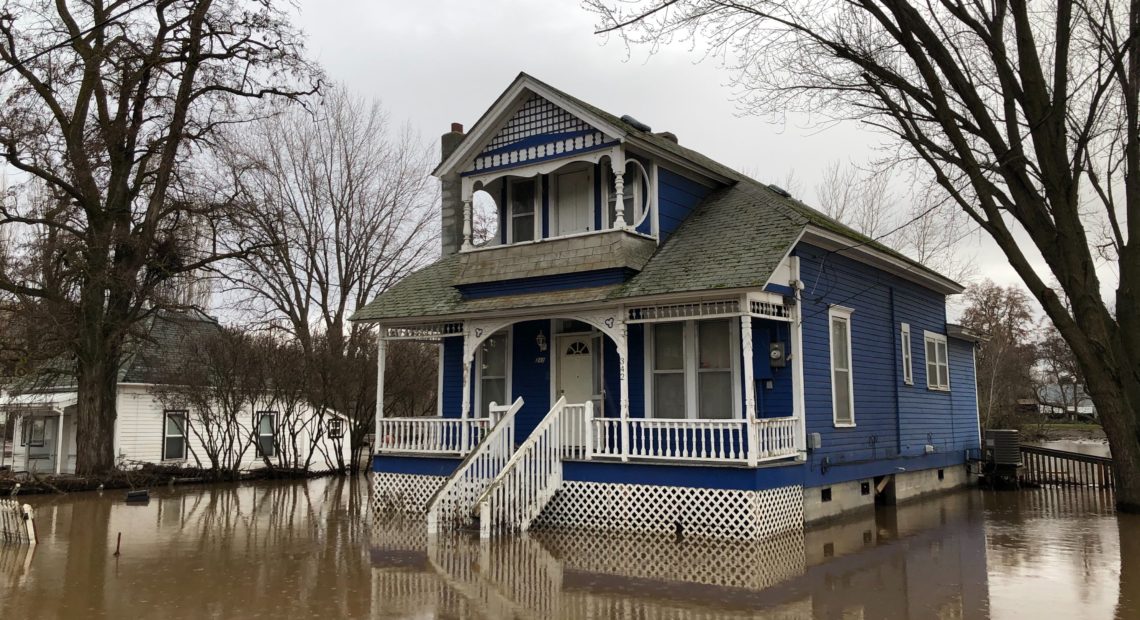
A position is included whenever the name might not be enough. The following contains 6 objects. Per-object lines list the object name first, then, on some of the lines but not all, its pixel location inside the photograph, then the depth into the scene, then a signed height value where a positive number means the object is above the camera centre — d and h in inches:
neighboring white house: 997.8 -15.4
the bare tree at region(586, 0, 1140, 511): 583.8 +186.0
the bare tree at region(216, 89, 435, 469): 1184.2 +250.5
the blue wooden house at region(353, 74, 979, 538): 521.7 +43.4
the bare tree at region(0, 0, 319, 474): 825.5 +233.5
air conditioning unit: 812.6 -38.5
